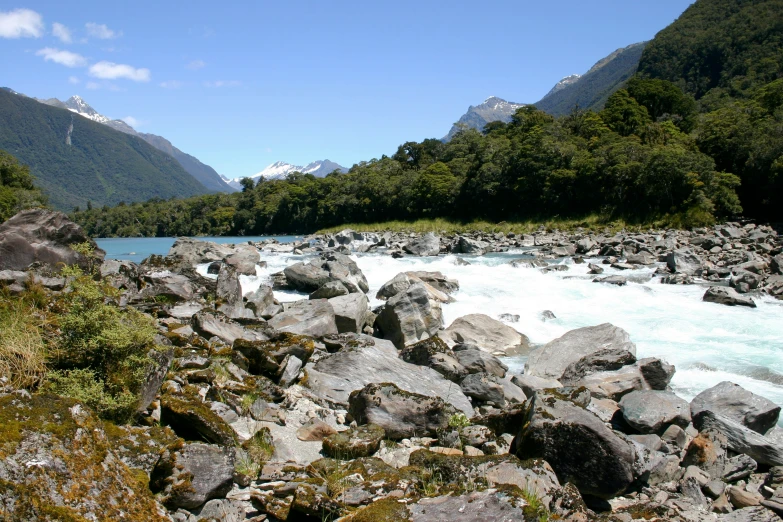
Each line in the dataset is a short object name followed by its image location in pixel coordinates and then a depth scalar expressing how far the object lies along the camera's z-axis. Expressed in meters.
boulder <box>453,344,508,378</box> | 10.48
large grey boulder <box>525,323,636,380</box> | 11.33
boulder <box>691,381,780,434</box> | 8.09
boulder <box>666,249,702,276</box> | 25.57
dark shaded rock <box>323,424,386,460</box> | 6.20
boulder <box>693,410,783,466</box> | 7.28
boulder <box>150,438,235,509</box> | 4.55
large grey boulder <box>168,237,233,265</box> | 28.19
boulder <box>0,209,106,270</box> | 13.82
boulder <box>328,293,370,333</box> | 13.24
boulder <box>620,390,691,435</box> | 7.79
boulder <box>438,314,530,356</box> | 13.44
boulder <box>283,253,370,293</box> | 19.47
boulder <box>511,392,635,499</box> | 5.82
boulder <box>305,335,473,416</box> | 8.57
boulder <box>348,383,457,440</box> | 7.05
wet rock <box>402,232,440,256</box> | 36.38
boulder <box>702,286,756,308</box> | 18.36
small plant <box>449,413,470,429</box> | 7.04
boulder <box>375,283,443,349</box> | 13.29
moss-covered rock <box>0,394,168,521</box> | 3.27
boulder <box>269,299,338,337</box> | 12.04
